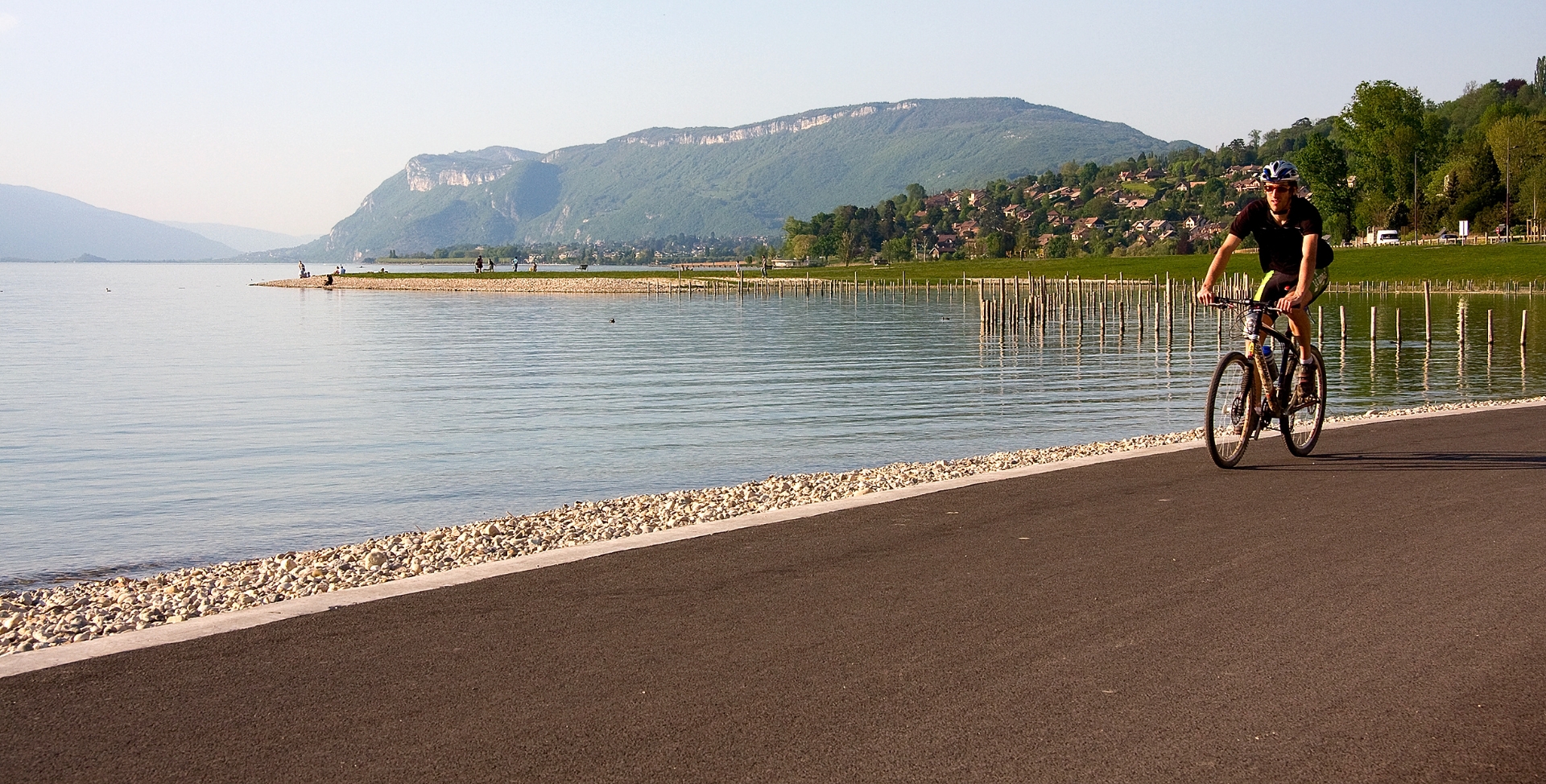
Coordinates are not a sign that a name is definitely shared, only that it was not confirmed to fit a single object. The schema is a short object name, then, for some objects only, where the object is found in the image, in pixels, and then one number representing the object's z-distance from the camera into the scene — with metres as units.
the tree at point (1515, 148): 109.06
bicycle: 11.32
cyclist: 11.05
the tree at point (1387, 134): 121.56
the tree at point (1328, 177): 118.94
